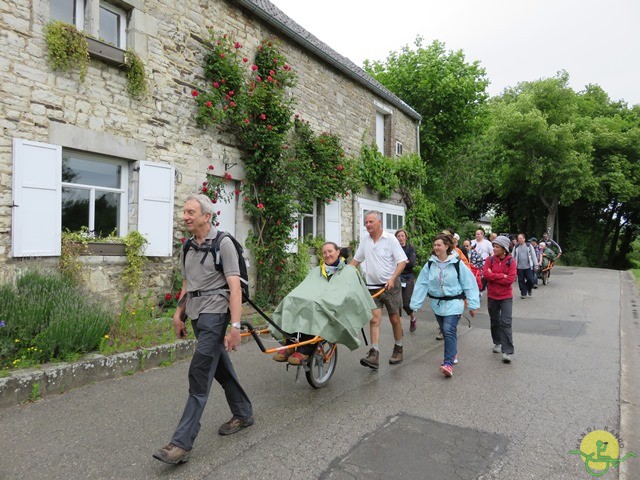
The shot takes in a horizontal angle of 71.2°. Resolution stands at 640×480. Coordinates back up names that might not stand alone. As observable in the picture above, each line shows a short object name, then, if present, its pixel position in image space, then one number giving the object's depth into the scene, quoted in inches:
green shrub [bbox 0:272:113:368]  186.7
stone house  240.4
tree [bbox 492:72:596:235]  1109.7
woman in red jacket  242.8
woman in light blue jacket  215.2
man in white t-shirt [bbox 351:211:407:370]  226.7
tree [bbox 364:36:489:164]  921.5
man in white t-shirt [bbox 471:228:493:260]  418.3
